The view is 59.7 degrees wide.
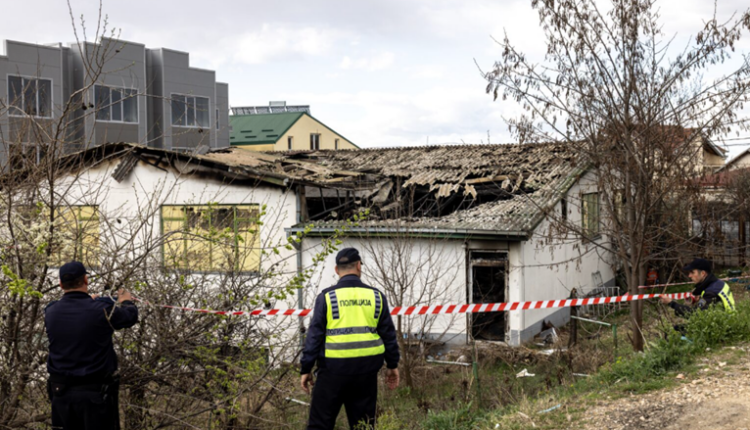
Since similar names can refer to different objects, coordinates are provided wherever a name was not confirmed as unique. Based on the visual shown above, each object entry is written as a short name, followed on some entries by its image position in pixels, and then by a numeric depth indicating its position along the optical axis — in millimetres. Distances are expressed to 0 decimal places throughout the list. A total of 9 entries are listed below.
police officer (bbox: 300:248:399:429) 5020
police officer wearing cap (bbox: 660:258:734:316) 7152
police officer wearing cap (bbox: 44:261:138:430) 4793
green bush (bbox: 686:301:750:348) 6523
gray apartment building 29562
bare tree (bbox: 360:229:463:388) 10773
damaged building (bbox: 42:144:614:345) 12930
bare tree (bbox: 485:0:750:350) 7668
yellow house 43531
